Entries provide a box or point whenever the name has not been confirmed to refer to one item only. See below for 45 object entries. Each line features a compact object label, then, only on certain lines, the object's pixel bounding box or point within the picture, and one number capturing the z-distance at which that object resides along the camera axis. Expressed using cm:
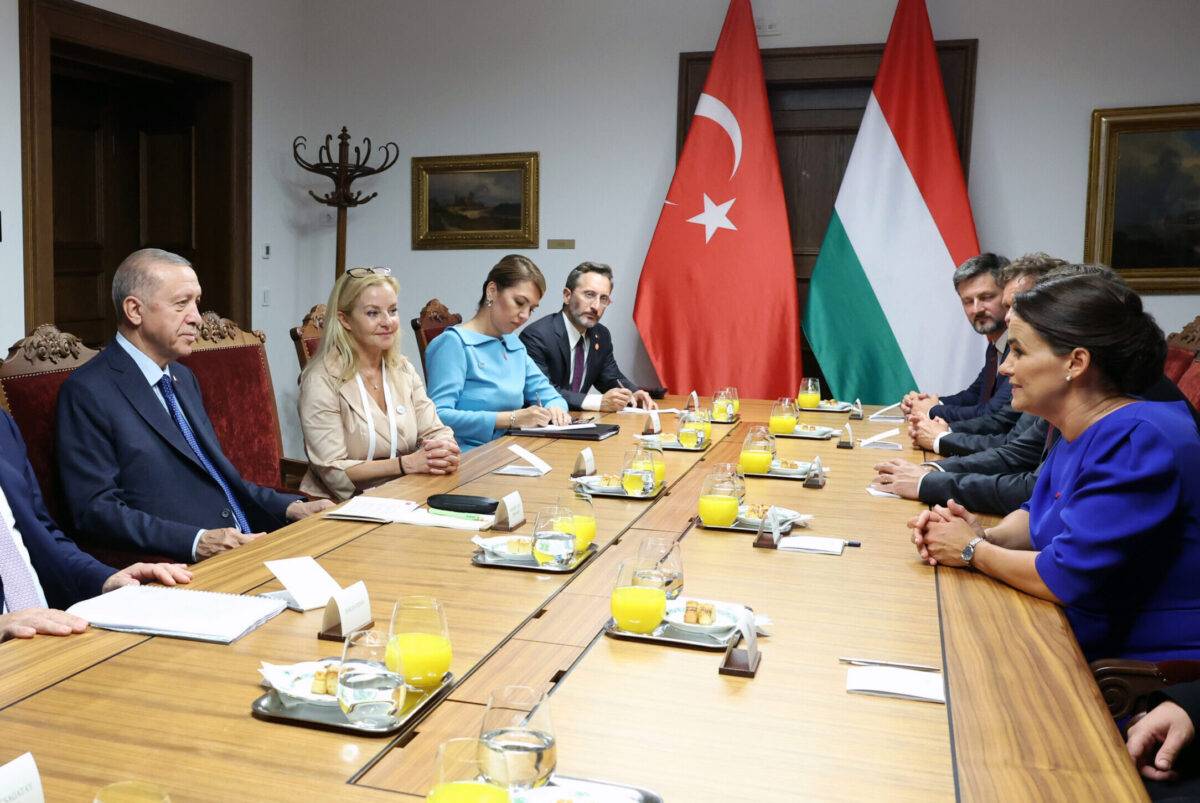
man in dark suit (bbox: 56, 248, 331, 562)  234
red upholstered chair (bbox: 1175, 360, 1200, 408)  334
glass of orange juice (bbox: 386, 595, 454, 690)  129
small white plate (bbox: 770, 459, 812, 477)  288
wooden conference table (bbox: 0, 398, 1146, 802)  114
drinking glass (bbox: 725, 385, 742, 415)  401
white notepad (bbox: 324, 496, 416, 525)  229
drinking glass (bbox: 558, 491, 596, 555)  199
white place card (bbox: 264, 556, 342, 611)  167
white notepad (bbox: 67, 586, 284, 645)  154
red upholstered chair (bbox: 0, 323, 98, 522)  238
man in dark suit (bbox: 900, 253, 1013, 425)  399
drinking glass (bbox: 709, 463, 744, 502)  227
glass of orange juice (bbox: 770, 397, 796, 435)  368
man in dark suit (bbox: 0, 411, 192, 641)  196
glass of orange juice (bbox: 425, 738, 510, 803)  92
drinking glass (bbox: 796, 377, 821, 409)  448
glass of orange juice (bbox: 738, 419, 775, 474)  287
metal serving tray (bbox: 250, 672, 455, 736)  122
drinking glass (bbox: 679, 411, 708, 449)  328
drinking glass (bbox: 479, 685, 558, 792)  98
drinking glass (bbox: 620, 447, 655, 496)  256
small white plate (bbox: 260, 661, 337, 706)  127
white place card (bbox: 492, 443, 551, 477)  286
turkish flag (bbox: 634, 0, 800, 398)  552
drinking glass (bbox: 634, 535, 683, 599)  157
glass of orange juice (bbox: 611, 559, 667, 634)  155
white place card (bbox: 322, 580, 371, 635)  150
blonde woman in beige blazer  299
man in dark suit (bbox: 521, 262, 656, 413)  459
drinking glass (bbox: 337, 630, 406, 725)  124
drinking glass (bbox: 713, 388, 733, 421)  396
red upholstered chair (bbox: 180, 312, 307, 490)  317
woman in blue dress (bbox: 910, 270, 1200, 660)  175
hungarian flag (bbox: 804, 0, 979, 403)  525
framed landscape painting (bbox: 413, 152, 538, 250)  612
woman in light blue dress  371
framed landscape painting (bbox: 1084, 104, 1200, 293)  508
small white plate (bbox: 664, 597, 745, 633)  156
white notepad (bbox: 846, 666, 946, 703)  138
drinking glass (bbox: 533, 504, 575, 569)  193
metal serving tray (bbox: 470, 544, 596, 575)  192
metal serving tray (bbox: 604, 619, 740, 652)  153
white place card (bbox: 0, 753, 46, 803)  93
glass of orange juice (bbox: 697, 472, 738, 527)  223
